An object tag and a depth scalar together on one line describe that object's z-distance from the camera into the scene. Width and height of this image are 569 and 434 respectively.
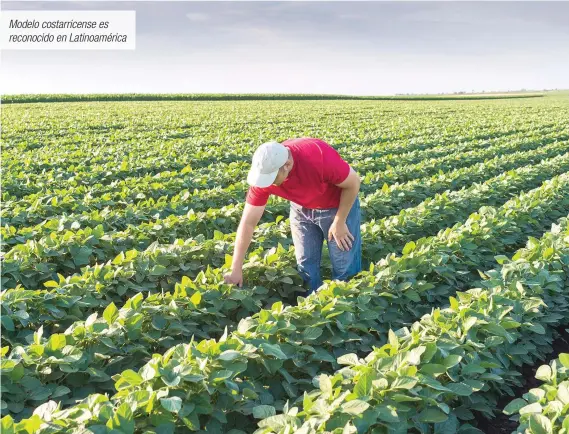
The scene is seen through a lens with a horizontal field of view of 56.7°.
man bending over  3.49
